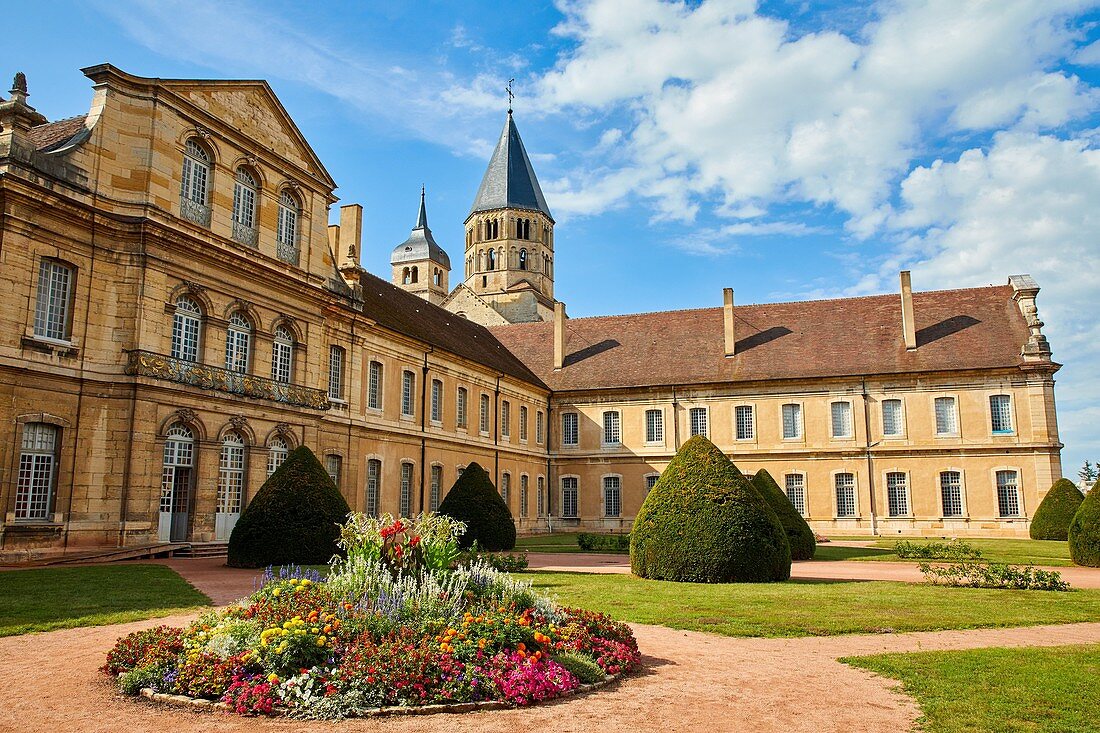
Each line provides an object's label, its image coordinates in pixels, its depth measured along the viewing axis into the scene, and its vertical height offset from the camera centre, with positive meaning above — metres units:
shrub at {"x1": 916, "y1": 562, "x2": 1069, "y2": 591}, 13.07 -1.10
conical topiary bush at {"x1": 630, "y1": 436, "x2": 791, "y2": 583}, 13.34 -0.37
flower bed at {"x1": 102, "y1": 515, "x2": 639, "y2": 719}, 5.82 -1.06
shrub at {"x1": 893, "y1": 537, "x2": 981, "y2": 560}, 18.41 -1.00
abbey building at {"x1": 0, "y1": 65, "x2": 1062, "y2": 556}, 15.81 +4.10
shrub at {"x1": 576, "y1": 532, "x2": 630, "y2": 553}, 23.14 -1.00
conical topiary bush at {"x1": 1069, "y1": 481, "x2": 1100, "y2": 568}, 16.78 -0.49
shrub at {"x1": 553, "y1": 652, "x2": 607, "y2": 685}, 6.53 -1.25
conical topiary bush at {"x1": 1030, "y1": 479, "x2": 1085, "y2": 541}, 26.66 +0.00
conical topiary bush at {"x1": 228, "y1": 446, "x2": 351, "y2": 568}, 15.23 -0.29
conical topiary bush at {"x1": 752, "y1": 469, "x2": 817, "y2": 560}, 19.69 -0.35
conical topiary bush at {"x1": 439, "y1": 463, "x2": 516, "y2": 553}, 21.28 -0.08
